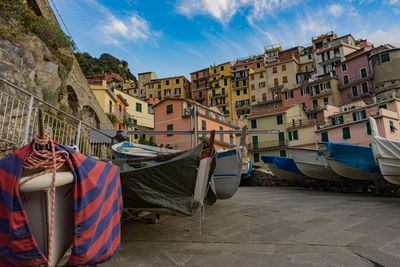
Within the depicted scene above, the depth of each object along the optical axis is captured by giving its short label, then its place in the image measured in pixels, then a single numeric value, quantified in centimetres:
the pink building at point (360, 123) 2447
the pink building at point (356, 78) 3641
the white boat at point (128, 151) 763
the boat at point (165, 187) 312
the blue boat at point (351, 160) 860
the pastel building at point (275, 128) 3231
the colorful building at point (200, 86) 5289
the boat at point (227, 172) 630
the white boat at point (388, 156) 713
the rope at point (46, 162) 161
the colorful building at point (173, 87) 5578
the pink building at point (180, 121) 2820
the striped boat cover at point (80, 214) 150
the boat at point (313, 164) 1091
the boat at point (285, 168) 1369
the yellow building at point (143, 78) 6082
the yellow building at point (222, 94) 4909
